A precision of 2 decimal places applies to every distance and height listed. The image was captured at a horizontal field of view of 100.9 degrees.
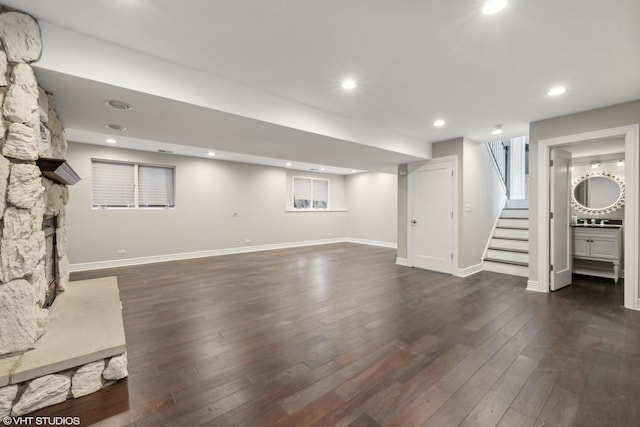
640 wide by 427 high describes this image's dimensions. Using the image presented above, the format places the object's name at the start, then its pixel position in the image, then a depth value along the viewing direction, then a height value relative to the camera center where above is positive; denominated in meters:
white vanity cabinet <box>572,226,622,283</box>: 4.09 -0.62
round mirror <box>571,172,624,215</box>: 4.50 +0.28
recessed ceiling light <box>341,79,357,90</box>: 2.67 +1.31
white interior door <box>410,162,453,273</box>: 4.91 -0.15
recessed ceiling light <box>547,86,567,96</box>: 2.81 +1.29
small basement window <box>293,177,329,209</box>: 8.77 +0.61
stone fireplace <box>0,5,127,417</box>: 1.60 -0.43
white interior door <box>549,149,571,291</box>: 3.82 -0.17
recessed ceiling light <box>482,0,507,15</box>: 1.65 +1.30
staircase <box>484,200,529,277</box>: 4.84 -0.69
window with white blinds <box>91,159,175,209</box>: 5.49 +0.60
